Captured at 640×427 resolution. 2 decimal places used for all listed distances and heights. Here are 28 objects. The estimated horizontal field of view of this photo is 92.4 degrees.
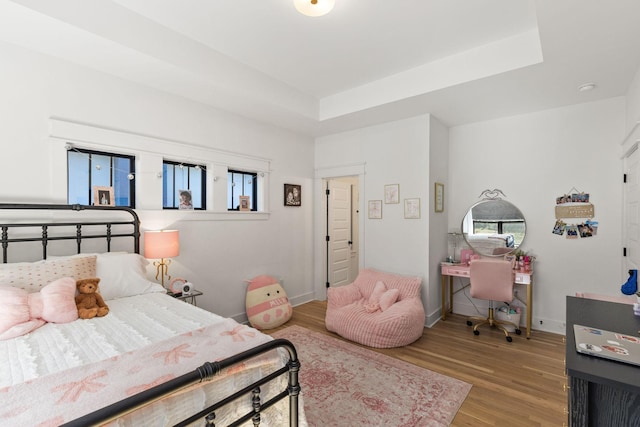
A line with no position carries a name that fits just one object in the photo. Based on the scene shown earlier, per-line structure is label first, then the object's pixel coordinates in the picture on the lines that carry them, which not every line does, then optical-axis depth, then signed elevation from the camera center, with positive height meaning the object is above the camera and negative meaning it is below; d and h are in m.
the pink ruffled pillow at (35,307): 1.79 -0.60
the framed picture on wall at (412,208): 4.04 +0.05
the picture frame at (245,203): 4.19 +0.12
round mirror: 3.99 -0.21
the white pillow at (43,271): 2.08 -0.43
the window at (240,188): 4.07 +0.33
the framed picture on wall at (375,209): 4.43 +0.04
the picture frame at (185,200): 3.54 +0.13
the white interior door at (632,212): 2.76 +0.00
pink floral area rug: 2.18 -1.45
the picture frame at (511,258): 3.73 -0.58
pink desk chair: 3.46 -0.79
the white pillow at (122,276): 2.51 -0.55
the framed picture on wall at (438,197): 4.11 +0.21
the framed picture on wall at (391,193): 4.24 +0.26
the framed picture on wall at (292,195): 4.67 +0.26
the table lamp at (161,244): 2.95 -0.32
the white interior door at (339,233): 5.20 -0.38
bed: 1.12 -0.70
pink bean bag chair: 3.27 -1.16
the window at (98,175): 2.82 +0.35
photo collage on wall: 3.53 -0.04
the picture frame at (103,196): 2.91 +0.15
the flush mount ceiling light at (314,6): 2.10 +1.42
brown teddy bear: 2.09 -0.64
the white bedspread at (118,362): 1.12 -0.72
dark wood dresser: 1.00 -0.64
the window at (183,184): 3.46 +0.32
